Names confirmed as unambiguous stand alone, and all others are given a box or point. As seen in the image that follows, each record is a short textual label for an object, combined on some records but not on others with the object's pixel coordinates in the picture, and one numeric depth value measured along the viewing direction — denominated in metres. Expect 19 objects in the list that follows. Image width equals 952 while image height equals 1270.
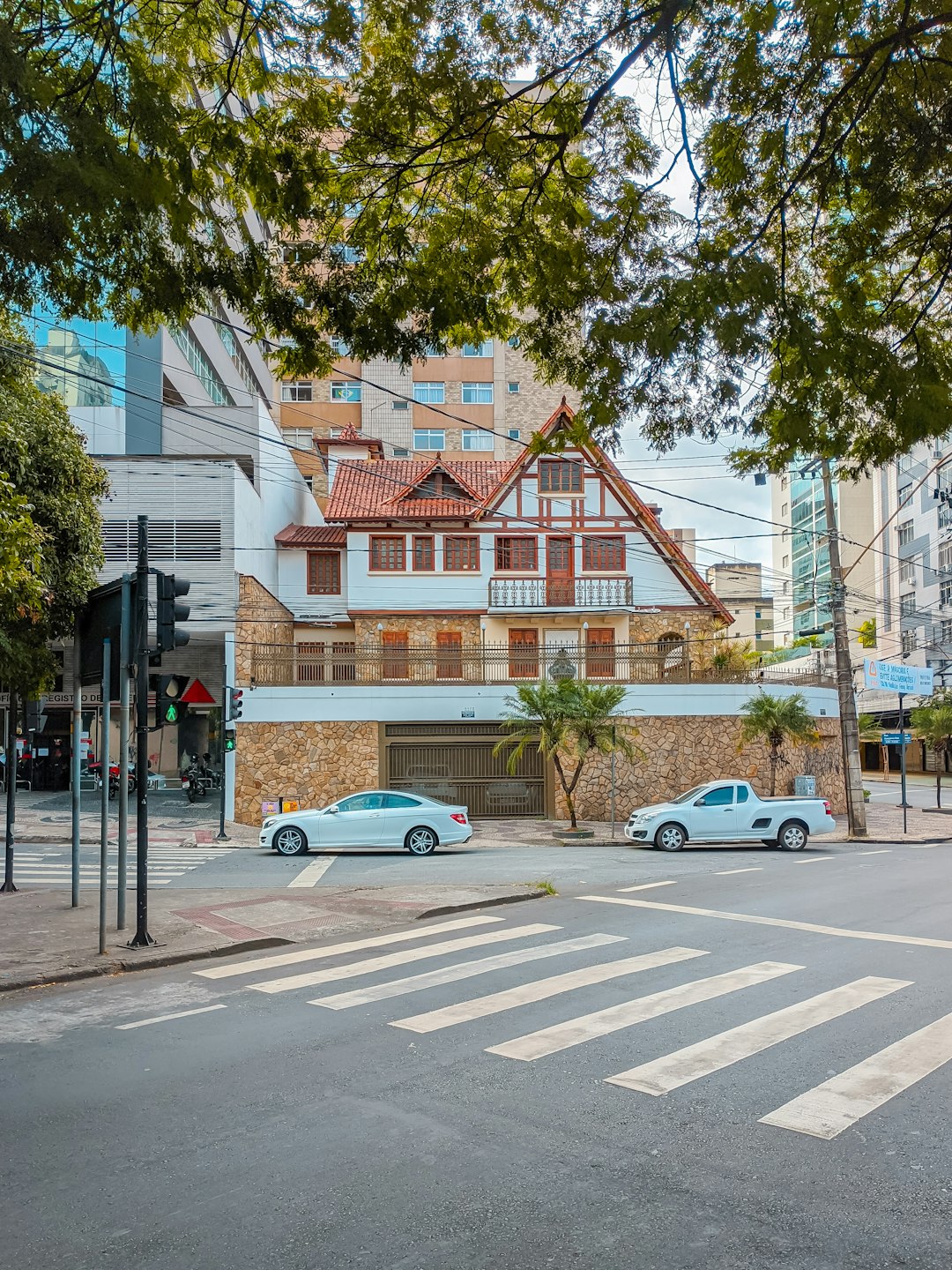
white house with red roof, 31.27
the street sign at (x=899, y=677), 31.11
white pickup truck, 24.38
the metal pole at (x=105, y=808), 10.56
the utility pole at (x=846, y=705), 28.31
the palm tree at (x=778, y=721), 30.61
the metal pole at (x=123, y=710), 10.68
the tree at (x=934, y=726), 40.94
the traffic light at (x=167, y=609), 11.07
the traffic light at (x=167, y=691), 11.05
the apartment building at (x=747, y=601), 106.44
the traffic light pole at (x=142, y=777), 10.62
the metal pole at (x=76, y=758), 12.59
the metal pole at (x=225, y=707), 26.77
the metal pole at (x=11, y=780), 14.55
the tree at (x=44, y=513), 11.80
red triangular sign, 34.84
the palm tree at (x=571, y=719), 27.48
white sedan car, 22.47
